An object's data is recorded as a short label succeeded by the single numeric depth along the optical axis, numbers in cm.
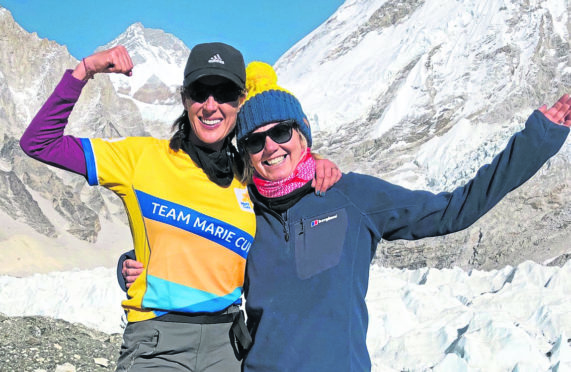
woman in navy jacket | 247
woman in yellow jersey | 264
